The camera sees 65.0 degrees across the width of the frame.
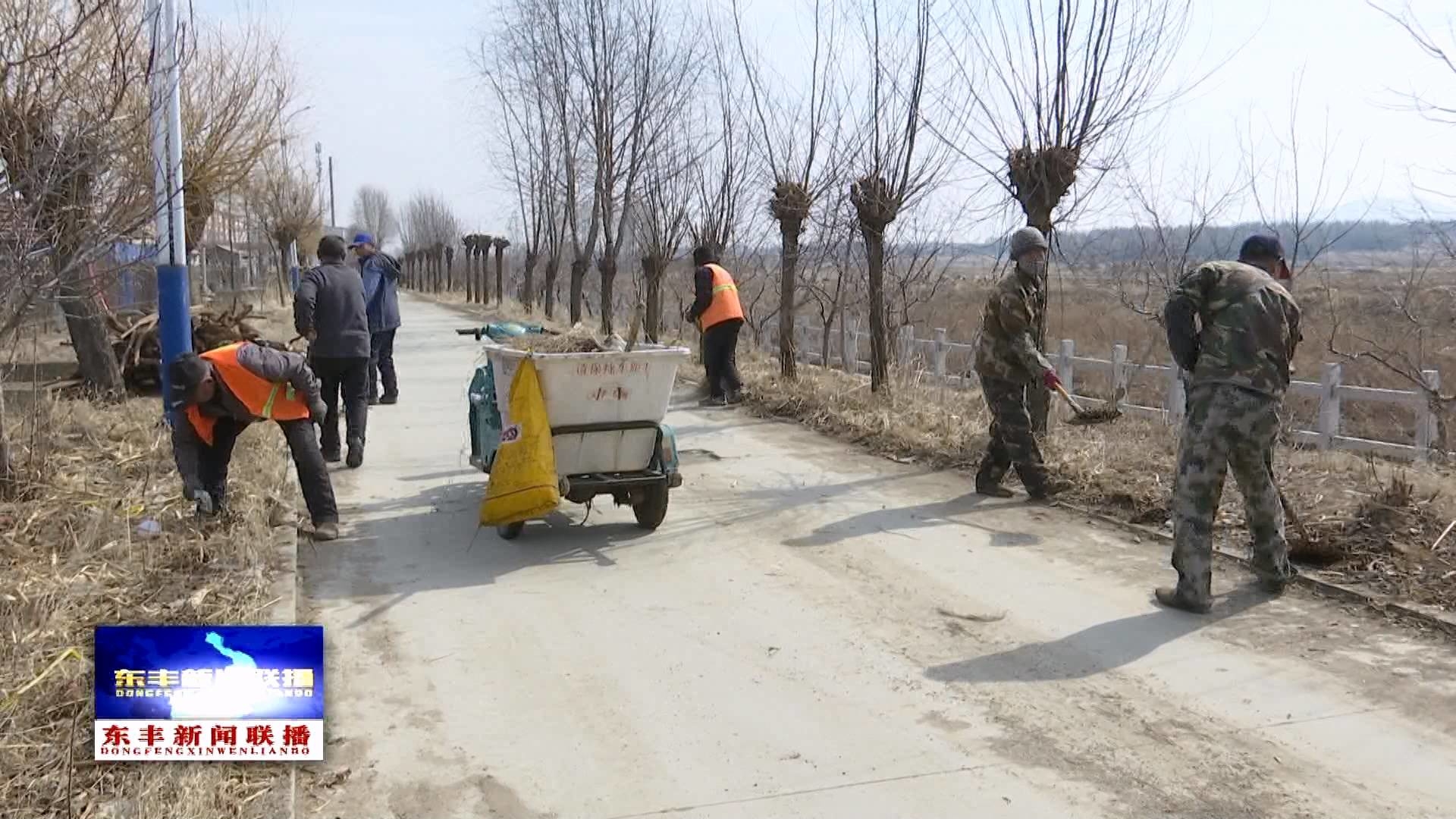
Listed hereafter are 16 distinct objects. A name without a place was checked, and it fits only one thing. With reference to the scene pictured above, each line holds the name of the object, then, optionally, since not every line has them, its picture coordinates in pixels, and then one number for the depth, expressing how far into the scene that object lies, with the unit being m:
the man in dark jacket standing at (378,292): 11.01
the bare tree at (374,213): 87.88
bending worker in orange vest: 6.06
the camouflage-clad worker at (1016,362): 7.47
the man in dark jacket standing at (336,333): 8.73
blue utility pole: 6.61
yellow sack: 6.29
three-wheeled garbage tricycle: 6.53
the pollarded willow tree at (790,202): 13.84
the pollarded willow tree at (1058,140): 8.99
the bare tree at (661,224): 18.47
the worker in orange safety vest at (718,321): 12.19
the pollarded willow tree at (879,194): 11.80
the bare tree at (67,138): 5.14
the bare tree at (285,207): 31.25
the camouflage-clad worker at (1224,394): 5.44
